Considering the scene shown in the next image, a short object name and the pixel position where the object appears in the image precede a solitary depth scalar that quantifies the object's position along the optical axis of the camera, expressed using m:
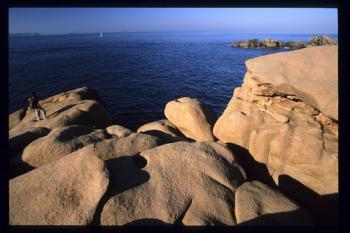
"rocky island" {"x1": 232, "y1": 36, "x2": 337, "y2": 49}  97.81
